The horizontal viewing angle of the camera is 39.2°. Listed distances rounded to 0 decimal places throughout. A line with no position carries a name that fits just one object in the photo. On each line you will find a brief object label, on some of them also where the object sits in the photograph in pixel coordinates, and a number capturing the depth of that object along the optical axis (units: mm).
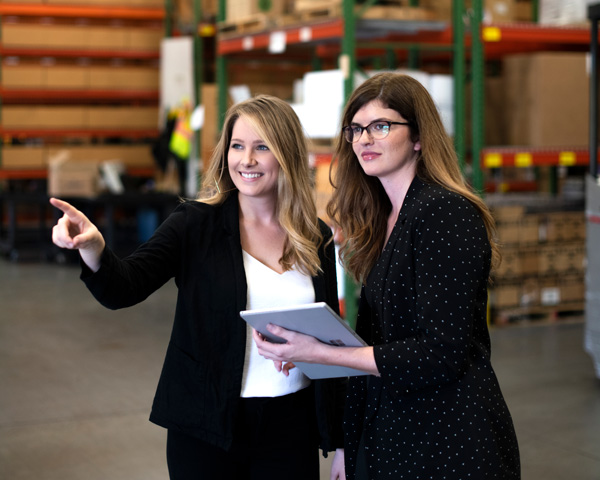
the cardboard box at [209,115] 9305
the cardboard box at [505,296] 6707
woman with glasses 1771
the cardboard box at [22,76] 11805
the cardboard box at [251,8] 7043
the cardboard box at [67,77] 11836
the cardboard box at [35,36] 11656
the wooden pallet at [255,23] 6895
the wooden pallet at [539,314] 6746
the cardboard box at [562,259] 6871
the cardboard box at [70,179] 10055
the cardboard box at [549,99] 6645
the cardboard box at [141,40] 12008
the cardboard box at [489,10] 6691
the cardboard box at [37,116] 11766
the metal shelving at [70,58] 11812
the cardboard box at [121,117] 11969
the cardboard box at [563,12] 6941
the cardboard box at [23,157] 11742
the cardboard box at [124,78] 12039
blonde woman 2121
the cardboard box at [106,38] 11898
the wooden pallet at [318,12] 6273
